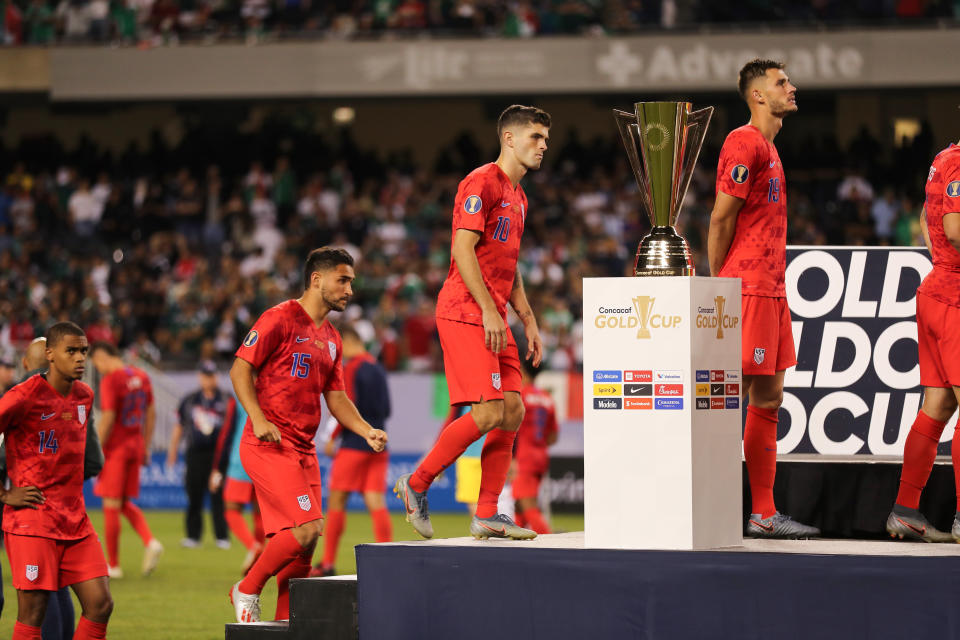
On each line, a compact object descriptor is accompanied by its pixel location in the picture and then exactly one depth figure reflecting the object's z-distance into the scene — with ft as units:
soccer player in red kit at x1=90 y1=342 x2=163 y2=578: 89.10
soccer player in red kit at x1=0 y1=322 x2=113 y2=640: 49.42
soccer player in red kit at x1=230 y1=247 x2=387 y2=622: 49.06
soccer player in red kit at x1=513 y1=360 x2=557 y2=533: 90.02
